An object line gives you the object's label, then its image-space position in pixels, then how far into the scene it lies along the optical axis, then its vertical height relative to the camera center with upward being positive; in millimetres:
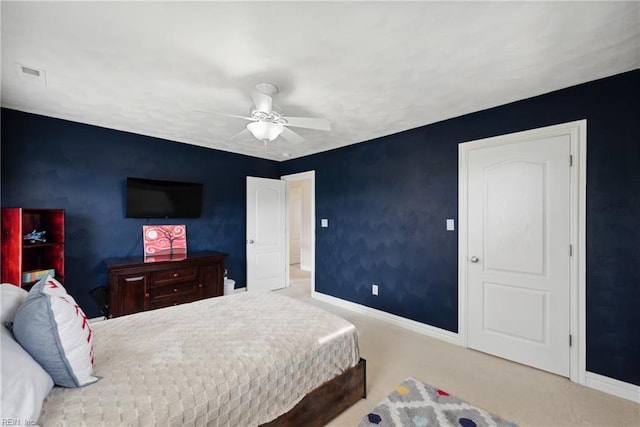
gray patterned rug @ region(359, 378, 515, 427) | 1837 -1373
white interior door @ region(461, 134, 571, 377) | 2375 -353
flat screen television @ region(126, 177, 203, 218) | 3557 +177
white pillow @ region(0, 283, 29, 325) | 1304 -448
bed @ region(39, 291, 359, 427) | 1144 -782
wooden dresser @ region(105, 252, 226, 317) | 3049 -825
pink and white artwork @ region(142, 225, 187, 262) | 3709 -398
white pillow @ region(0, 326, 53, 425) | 931 -616
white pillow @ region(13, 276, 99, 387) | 1175 -540
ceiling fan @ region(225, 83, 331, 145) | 2177 +749
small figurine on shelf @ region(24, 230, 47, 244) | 2768 -248
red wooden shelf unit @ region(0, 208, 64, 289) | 2482 -310
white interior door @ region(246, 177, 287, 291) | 4684 -371
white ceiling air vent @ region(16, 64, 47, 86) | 2035 +1034
